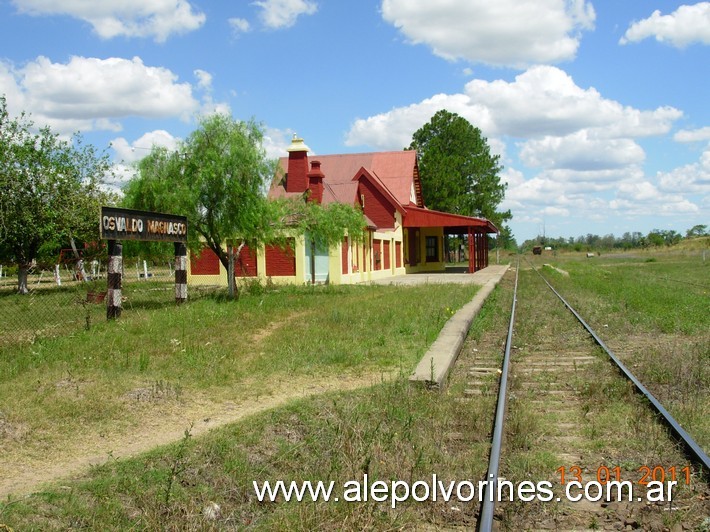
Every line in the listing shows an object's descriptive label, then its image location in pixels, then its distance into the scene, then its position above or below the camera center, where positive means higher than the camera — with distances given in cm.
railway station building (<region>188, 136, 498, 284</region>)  2939 +176
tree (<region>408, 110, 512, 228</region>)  6253 +921
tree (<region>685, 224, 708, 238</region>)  13150 +448
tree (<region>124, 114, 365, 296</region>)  1911 +230
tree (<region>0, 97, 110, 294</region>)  2683 +280
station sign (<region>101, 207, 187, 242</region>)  1420 +92
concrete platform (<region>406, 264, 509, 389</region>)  844 -140
